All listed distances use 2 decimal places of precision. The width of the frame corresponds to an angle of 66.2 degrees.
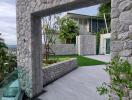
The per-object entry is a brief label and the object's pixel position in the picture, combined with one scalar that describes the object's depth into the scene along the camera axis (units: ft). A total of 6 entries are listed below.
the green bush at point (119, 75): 5.03
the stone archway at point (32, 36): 10.03
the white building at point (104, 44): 40.16
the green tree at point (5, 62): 17.69
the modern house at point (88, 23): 47.78
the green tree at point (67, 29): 42.54
